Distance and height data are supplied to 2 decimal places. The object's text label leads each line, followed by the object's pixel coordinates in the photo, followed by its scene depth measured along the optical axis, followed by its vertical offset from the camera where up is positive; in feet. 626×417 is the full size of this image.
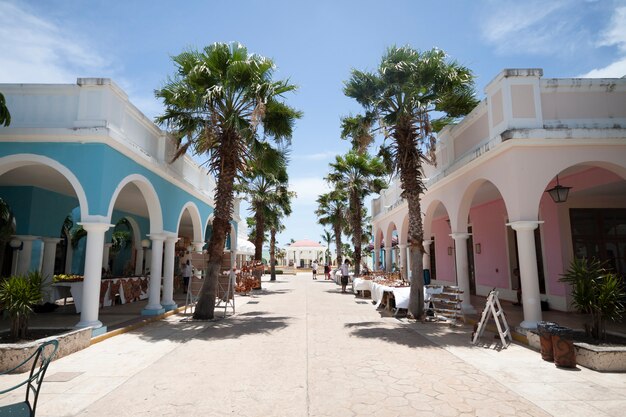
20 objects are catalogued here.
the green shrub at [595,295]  20.68 -1.94
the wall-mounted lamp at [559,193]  29.27 +5.37
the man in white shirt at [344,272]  62.54 -1.97
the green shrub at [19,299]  21.66 -2.28
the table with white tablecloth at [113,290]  35.37 -3.39
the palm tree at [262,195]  83.25 +14.88
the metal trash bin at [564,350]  19.12 -4.64
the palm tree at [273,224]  89.45 +9.75
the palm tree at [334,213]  97.78 +13.05
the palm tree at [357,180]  72.59 +16.14
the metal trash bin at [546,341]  20.35 -4.49
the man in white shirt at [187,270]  50.32 -1.33
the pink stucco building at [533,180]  25.95 +6.94
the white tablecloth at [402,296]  36.11 -3.53
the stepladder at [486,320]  24.49 -4.00
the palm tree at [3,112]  23.27 +9.32
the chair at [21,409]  9.75 -3.94
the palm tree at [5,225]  36.68 +3.60
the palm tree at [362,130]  37.96 +13.44
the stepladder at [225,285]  40.24 -2.78
